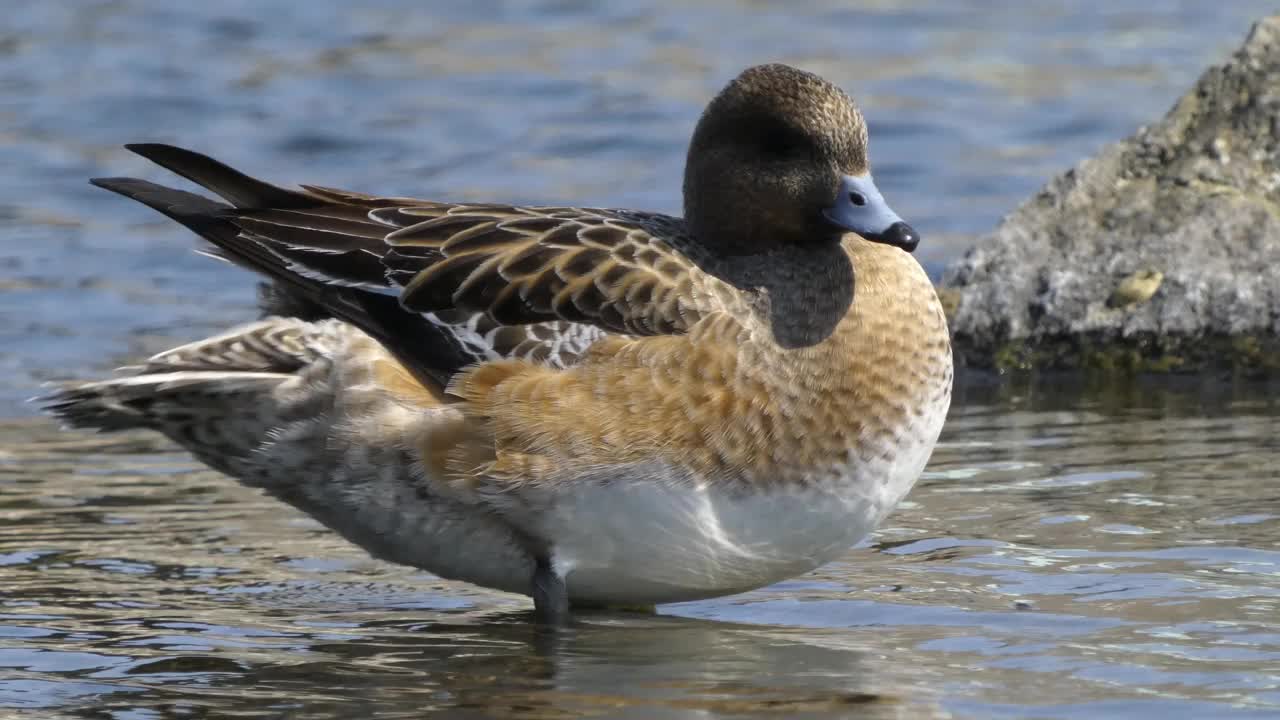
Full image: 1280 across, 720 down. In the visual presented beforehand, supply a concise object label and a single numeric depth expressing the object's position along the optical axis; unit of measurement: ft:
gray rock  53.06
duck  34.99
